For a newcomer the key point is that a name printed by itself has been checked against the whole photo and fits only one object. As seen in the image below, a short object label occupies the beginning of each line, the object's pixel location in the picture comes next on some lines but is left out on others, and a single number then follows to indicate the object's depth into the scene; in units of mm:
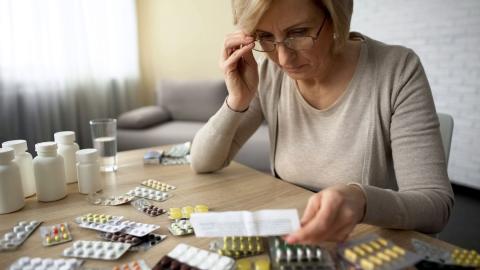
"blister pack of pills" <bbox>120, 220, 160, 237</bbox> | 686
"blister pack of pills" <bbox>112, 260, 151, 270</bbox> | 583
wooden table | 653
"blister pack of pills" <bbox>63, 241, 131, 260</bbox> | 617
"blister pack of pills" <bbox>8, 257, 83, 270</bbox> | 585
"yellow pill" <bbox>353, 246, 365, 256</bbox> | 553
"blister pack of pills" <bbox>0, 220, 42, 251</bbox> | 660
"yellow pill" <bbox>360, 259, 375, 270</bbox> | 521
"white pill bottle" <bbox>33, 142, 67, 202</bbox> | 832
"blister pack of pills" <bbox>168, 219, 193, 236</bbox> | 695
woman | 716
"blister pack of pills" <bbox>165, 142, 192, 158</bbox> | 1221
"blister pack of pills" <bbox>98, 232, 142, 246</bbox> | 665
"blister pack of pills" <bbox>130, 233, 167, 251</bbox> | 651
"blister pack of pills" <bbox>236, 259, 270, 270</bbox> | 566
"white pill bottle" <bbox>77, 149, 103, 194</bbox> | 903
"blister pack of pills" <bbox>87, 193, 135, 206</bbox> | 856
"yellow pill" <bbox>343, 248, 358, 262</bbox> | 545
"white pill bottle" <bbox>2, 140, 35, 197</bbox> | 847
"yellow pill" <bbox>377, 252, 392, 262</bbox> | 538
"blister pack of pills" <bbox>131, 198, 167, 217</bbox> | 795
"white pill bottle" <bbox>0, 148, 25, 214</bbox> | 764
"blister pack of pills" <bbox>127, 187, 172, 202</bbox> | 885
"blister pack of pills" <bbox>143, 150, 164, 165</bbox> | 1172
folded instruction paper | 627
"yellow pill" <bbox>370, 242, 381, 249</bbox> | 565
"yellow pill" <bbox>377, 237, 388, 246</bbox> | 574
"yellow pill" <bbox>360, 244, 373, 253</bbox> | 559
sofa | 2633
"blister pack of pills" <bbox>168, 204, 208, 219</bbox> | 771
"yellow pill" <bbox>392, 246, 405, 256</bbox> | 553
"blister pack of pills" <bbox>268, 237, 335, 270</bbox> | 543
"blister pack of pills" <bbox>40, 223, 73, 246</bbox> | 674
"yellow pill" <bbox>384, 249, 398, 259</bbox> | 545
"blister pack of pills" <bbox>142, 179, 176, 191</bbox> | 949
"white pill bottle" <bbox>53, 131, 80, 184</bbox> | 947
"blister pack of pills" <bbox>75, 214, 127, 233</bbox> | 710
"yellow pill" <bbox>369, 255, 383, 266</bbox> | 528
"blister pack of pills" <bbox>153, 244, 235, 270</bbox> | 574
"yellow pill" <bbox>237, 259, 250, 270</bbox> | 573
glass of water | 1107
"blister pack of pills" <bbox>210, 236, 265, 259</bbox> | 612
